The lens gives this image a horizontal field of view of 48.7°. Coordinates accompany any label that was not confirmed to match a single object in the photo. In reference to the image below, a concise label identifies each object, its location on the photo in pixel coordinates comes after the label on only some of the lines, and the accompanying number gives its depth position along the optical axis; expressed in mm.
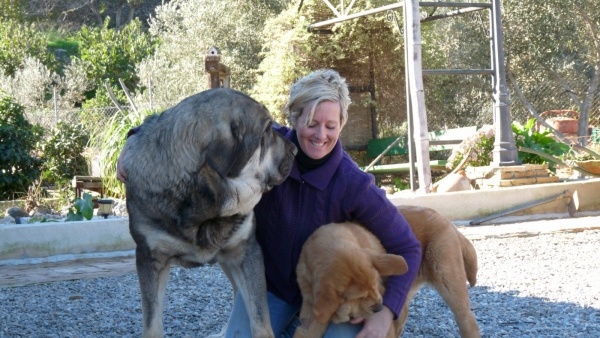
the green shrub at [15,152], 11883
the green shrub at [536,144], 10602
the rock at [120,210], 9204
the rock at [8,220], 8484
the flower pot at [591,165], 10031
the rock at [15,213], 9164
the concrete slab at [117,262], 6227
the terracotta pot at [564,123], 15625
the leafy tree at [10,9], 34750
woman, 3281
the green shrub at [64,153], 13609
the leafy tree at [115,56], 29094
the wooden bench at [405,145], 11570
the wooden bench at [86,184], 11594
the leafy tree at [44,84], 25078
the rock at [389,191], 10831
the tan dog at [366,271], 2965
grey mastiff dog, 2986
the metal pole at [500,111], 9734
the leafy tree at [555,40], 16234
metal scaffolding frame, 9586
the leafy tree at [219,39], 17828
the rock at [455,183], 9695
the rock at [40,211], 10258
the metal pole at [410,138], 9962
